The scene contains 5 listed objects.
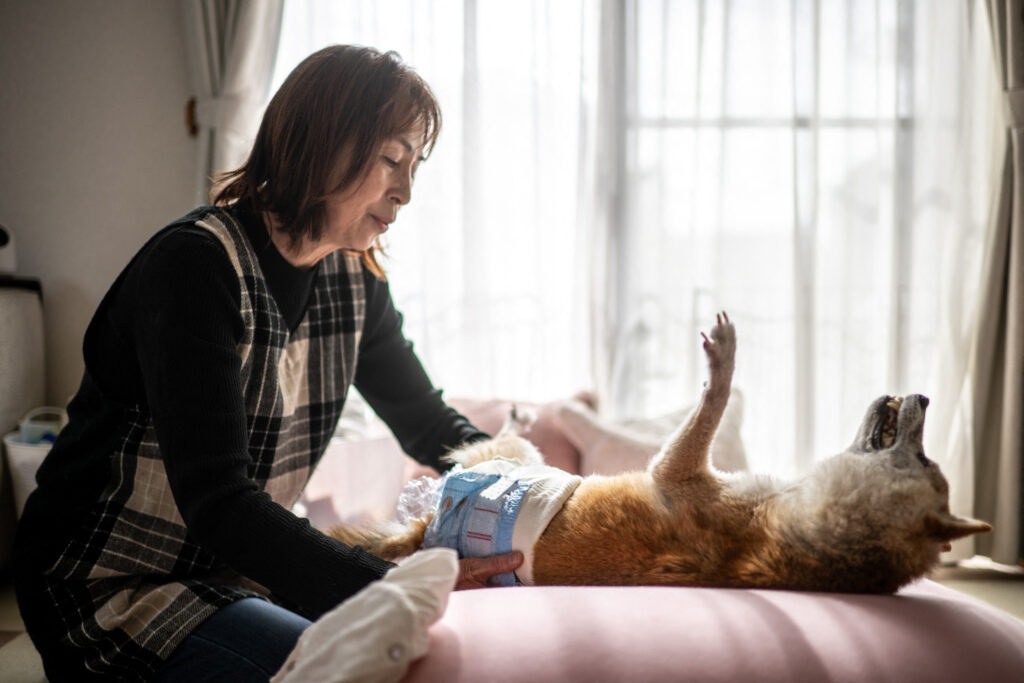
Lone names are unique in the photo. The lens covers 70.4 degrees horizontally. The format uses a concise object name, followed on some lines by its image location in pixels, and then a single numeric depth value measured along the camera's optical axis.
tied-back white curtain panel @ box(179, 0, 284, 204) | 2.40
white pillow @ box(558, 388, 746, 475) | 2.06
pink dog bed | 0.75
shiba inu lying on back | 0.86
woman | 0.92
